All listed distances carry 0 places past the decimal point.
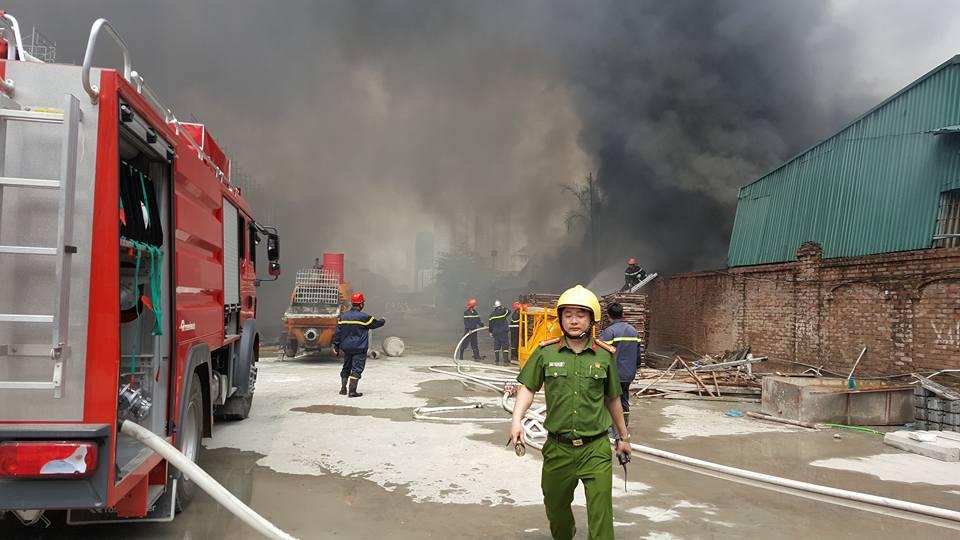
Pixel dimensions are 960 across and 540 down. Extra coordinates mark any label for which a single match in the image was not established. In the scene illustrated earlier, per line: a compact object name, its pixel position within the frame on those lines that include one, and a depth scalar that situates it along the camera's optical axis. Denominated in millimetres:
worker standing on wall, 17047
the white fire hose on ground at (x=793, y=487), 4508
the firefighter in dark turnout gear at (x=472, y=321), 16752
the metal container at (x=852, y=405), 8203
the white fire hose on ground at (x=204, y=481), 3033
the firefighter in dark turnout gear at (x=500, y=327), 15648
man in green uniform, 3242
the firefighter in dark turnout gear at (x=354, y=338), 9414
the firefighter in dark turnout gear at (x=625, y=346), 6785
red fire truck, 2688
